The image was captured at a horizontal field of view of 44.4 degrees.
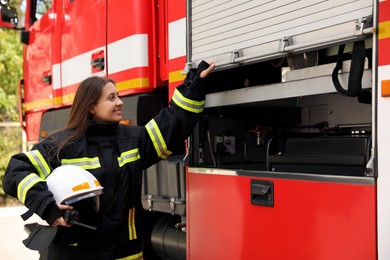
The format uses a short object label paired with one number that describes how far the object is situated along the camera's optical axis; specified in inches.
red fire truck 63.9
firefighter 87.1
